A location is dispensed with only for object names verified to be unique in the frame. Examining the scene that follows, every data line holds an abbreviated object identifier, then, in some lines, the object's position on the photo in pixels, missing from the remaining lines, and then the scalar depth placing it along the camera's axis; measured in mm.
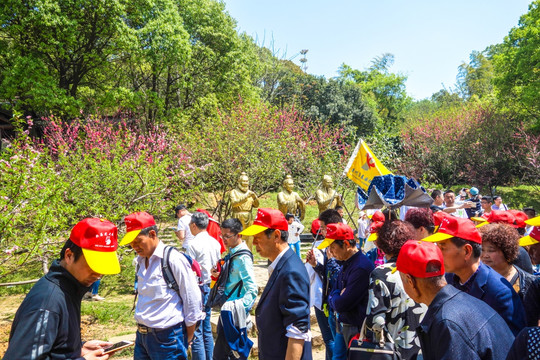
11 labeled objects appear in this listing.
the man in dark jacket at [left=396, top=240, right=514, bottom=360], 2061
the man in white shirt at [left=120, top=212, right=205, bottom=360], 3734
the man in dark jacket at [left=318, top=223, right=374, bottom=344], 3707
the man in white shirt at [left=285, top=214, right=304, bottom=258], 9330
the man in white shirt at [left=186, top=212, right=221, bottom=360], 5309
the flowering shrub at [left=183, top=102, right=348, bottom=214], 13812
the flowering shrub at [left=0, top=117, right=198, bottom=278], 6309
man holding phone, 2139
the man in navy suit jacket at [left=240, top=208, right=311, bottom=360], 2945
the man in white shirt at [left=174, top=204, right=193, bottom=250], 7094
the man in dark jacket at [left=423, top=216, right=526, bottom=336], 2781
